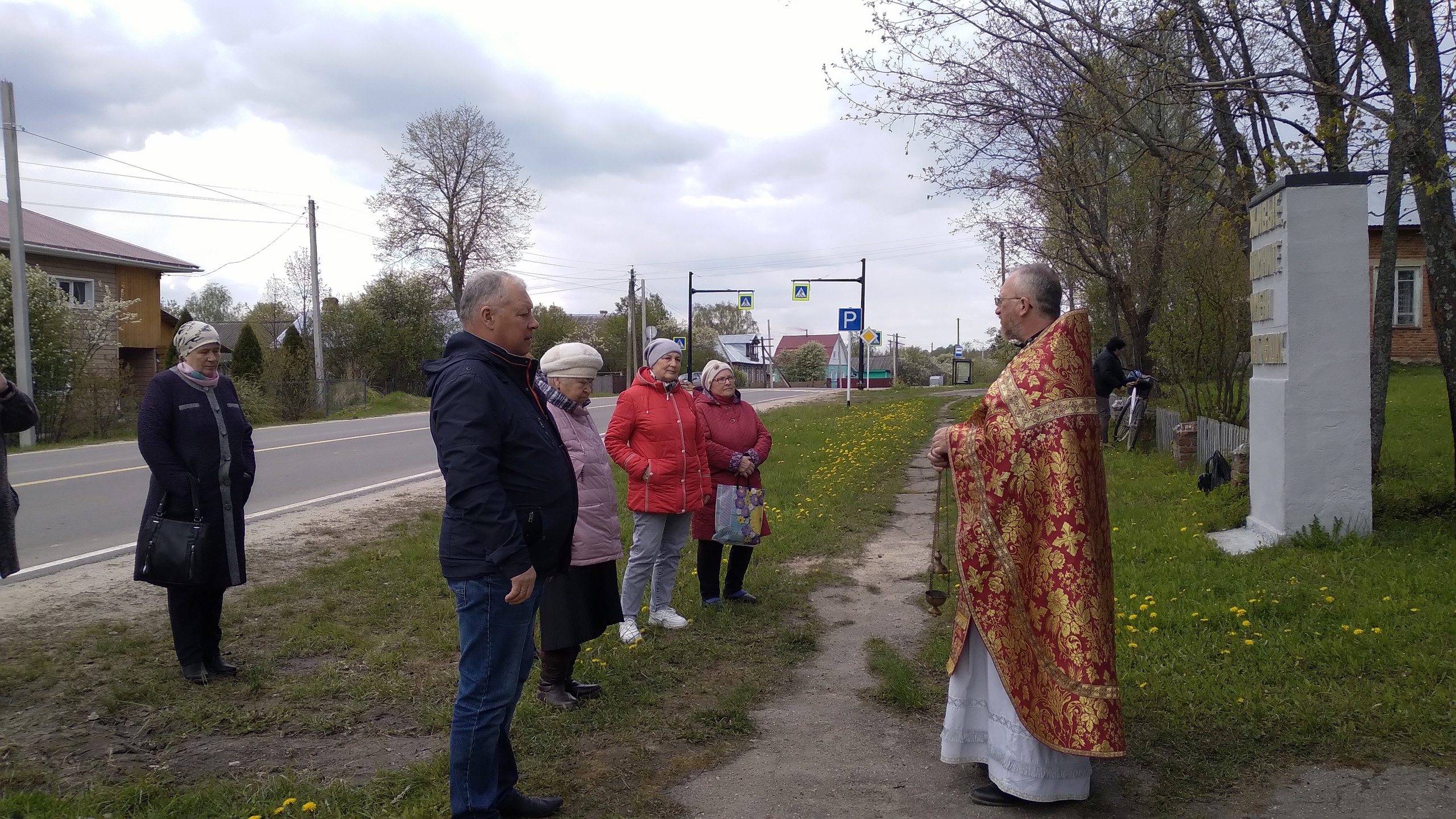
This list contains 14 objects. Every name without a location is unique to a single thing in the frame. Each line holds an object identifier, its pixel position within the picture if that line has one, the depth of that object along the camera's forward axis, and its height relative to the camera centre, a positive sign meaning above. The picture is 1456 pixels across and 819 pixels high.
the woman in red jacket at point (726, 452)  6.44 -0.56
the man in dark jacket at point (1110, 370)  14.47 -0.13
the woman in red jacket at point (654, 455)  5.93 -0.52
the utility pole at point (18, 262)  20.45 +2.27
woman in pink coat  4.74 -0.89
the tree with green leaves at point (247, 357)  31.41 +0.46
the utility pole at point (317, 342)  31.81 +0.95
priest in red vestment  3.62 -0.75
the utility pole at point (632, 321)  53.88 +2.43
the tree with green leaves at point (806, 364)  91.50 +0.06
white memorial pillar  7.20 +0.04
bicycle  15.30 -0.74
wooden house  30.95 +3.37
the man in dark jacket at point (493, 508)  3.25 -0.47
